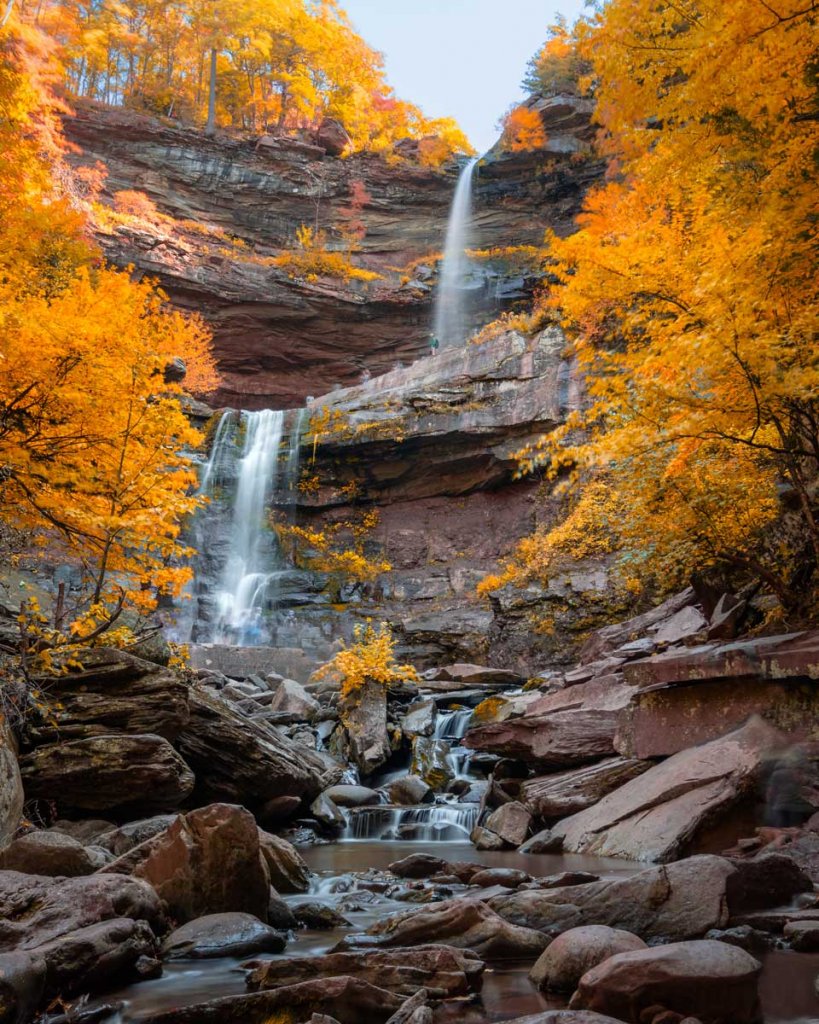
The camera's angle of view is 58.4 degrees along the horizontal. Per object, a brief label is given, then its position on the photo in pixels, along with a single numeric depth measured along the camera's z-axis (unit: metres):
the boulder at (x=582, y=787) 7.45
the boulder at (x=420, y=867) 6.26
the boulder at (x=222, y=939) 4.23
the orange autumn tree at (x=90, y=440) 6.74
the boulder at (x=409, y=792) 9.76
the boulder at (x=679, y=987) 2.96
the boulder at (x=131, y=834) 6.22
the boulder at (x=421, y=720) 11.80
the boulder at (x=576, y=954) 3.47
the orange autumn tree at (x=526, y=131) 33.53
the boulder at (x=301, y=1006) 3.16
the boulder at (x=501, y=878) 5.34
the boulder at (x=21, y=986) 3.08
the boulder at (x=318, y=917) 4.92
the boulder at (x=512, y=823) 7.39
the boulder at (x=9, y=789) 5.55
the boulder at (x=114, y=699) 7.29
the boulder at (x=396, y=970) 3.47
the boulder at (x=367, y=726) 11.15
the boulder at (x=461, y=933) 3.97
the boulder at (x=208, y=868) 4.74
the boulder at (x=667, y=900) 3.89
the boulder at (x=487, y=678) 14.49
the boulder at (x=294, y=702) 12.65
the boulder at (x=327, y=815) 8.74
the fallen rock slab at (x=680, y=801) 5.68
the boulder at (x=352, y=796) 9.58
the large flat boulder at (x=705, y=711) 6.11
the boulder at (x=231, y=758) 8.27
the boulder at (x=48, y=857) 4.79
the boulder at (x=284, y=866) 5.80
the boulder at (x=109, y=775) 6.78
